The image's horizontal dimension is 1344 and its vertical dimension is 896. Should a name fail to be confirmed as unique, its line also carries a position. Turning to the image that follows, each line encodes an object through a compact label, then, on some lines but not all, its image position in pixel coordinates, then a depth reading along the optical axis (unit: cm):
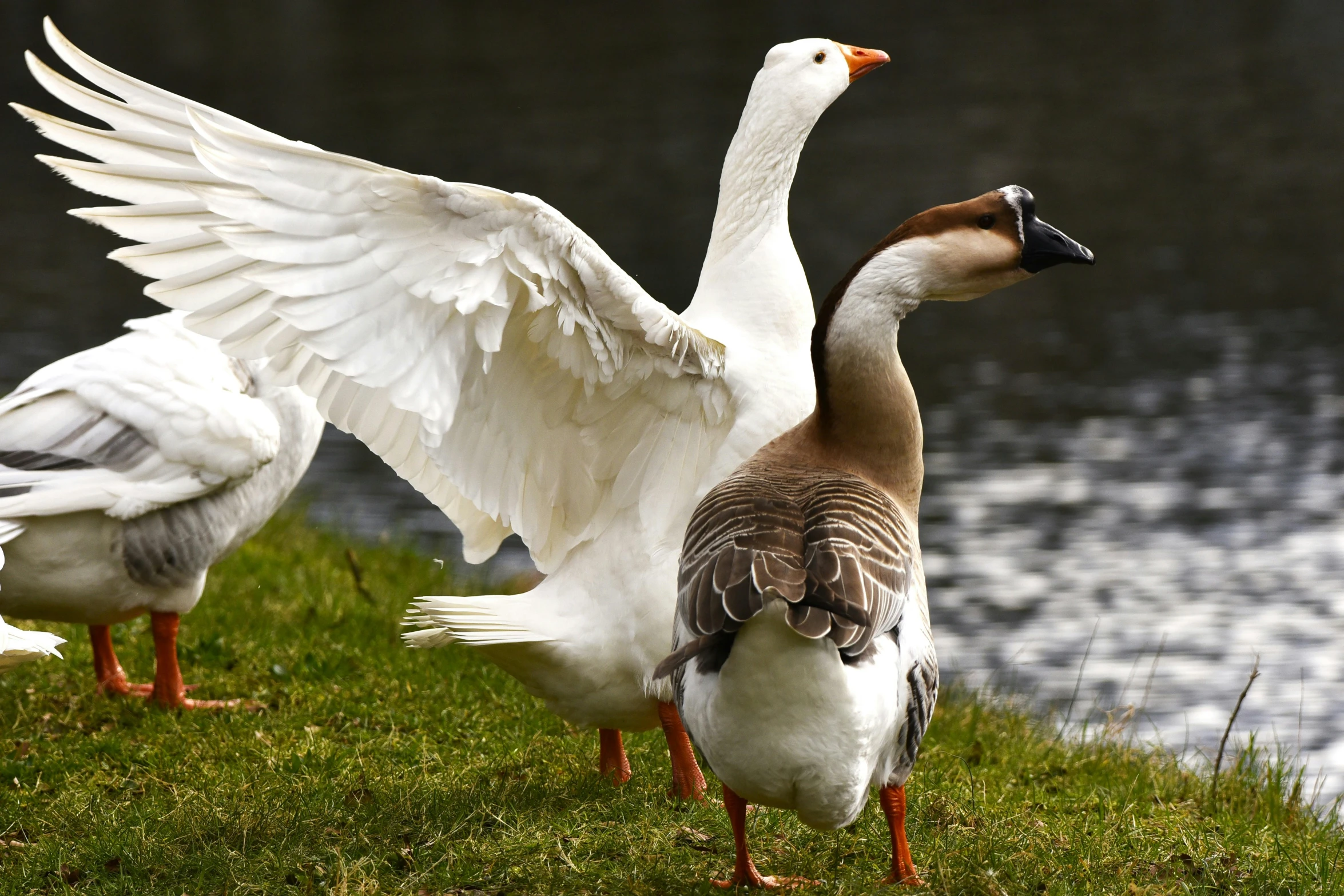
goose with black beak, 709
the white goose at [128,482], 1181
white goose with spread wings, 836
